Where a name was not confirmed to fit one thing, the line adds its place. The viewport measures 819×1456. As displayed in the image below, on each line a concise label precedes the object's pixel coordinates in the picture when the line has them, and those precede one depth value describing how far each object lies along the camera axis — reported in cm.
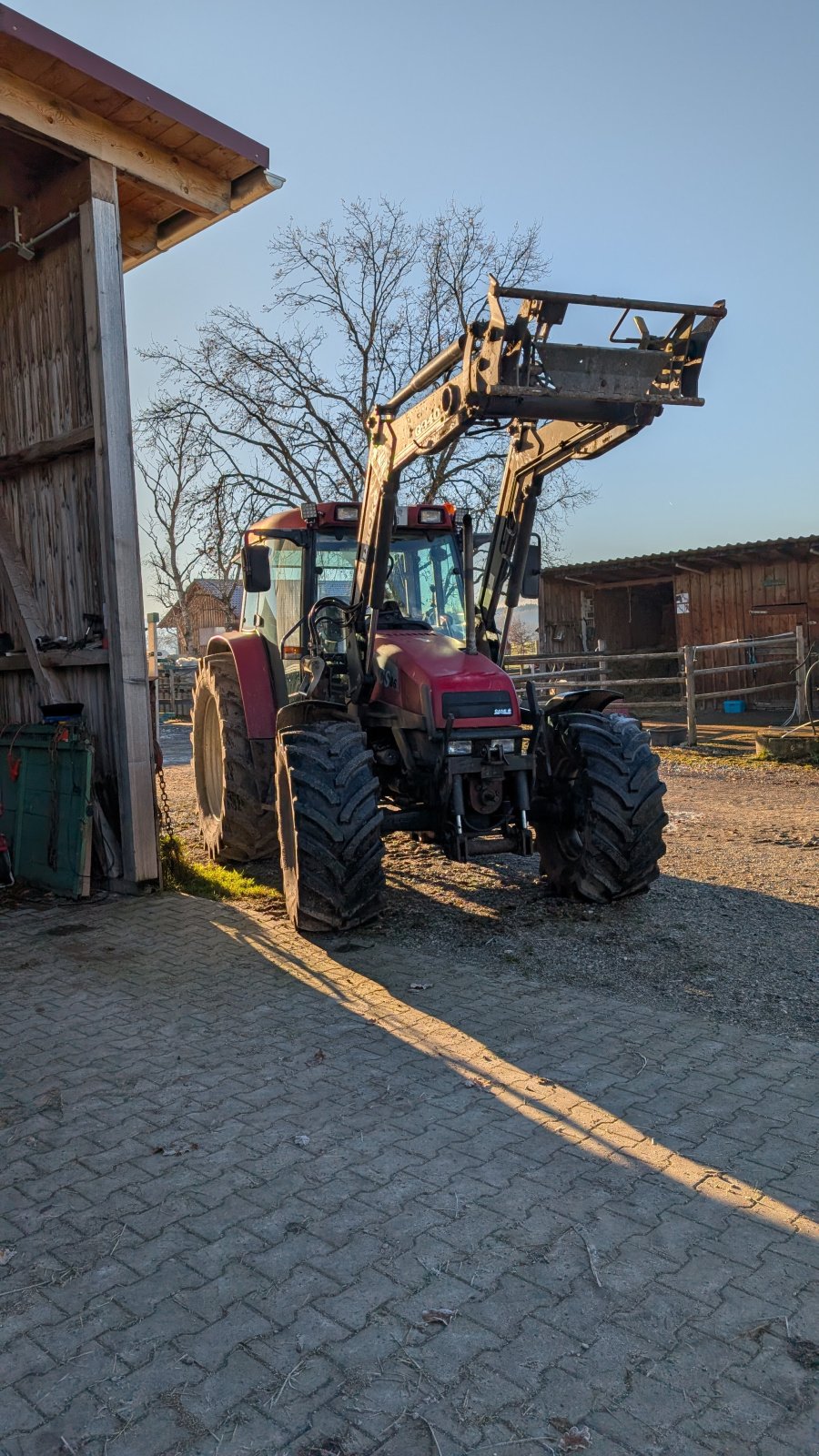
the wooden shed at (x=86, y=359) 661
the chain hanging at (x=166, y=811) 730
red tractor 496
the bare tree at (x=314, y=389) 2414
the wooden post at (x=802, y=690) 1492
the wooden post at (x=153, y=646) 1092
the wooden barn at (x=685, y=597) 1777
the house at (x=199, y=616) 3875
